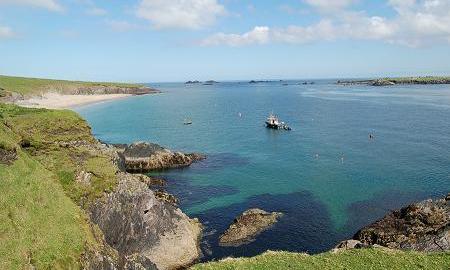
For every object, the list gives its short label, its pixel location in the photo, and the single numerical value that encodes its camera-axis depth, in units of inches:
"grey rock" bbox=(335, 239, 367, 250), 1637.8
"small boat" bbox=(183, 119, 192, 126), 5926.7
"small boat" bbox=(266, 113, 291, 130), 5295.3
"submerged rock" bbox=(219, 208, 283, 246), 2037.4
